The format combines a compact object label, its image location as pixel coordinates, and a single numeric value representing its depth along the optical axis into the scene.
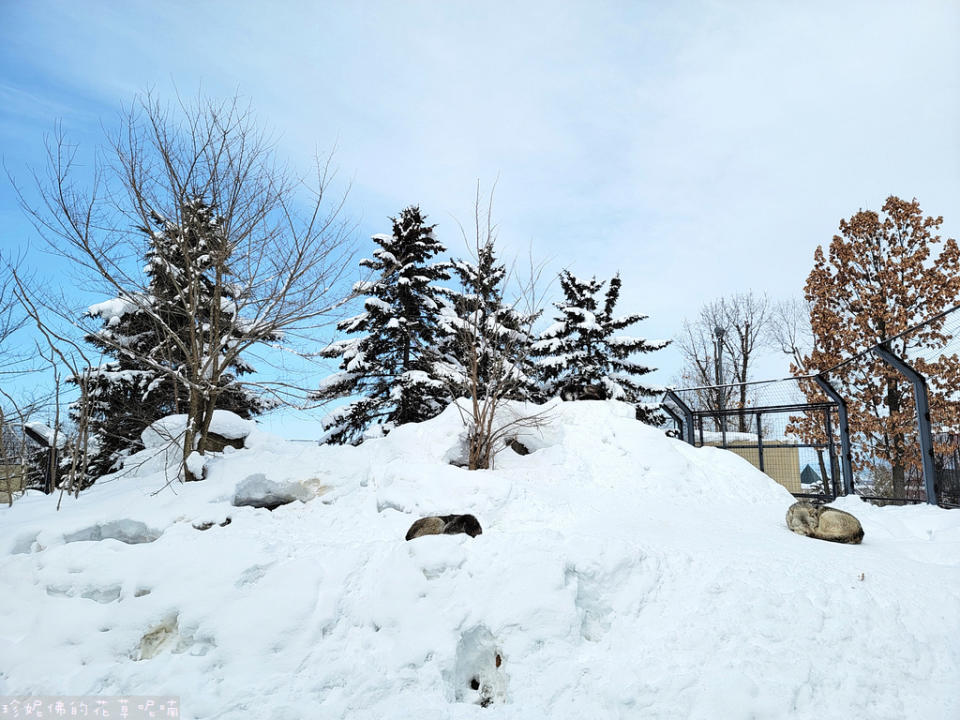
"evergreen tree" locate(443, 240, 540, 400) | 8.59
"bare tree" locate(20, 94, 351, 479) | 7.81
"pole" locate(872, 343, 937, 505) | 6.73
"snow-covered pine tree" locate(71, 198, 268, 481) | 8.04
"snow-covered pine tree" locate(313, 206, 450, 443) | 15.00
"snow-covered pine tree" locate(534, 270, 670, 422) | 17.86
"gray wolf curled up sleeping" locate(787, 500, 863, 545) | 5.45
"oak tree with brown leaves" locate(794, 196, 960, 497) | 12.50
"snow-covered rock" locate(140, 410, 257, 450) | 9.12
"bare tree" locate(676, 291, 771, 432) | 23.70
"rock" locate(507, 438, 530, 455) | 8.81
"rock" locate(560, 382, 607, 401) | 17.56
